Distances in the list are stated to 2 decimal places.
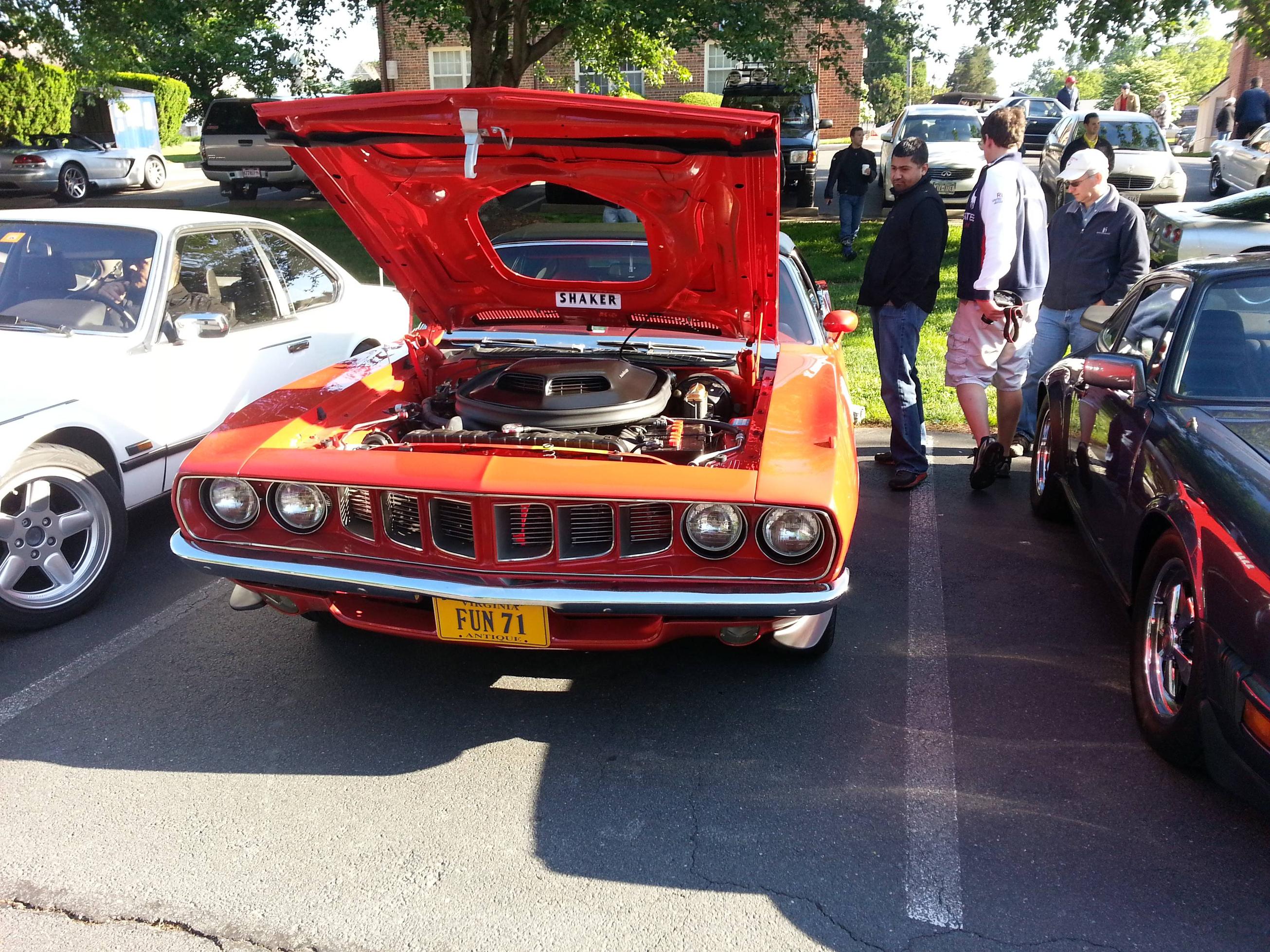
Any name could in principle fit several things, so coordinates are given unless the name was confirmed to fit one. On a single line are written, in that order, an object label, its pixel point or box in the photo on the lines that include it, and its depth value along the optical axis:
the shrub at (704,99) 28.38
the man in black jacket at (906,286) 5.32
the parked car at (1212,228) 9.09
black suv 16.03
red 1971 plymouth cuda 3.11
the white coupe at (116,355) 4.09
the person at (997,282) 5.33
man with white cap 5.78
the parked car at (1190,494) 2.64
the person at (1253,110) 17.64
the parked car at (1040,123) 22.44
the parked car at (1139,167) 14.48
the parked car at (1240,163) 15.15
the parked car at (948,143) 15.06
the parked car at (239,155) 18.42
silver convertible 19.41
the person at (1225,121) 21.67
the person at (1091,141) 10.47
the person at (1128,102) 15.89
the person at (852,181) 12.38
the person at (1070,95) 21.62
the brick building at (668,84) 28.91
